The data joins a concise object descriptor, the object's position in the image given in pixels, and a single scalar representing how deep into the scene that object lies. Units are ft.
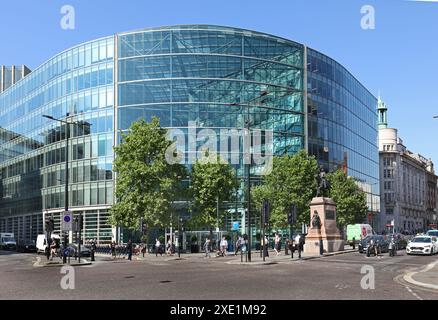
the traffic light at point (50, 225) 132.47
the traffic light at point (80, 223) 126.82
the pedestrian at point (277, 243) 148.32
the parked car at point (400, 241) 163.02
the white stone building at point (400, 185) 437.17
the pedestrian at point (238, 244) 152.95
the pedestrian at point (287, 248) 142.03
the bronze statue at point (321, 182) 147.84
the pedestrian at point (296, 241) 121.85
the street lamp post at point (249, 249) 112.25
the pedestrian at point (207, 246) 147.44
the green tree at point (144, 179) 159.22
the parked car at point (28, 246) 215.51
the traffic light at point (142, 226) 151.02
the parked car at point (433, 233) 160.35
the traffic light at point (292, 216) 126.52
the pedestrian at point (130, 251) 142.82
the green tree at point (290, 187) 195.52
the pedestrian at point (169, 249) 165.48
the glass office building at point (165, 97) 219.82
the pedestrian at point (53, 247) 139.38
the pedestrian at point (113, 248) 156.30
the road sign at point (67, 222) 117.70
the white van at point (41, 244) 191.06
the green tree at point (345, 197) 226.38
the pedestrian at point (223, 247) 153.05
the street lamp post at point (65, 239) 116.26
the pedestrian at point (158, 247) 159.07
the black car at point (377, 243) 134.62
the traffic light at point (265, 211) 119.34
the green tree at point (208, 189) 177.47
